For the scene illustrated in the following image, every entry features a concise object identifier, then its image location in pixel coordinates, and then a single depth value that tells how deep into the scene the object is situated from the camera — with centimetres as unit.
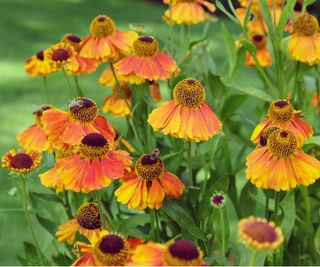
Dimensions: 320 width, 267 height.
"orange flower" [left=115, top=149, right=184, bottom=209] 91
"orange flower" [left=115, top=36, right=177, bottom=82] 100
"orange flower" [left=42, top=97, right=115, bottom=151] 93
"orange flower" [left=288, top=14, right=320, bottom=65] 105
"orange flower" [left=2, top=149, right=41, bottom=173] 97
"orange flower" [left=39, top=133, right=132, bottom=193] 87
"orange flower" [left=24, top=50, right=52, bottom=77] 115
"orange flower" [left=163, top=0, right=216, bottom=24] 116
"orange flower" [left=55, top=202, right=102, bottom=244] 94
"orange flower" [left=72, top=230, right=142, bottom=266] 78
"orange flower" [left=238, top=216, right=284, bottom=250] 70
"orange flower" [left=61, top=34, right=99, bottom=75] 108
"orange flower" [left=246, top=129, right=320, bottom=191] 89
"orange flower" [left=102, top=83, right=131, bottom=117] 110
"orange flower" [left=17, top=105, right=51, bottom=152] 103
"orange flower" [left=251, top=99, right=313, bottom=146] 95
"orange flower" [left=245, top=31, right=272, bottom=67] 127
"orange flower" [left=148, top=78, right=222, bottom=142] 92
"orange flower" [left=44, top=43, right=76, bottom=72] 103
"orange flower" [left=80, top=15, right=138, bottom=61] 105
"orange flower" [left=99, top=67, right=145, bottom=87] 112
